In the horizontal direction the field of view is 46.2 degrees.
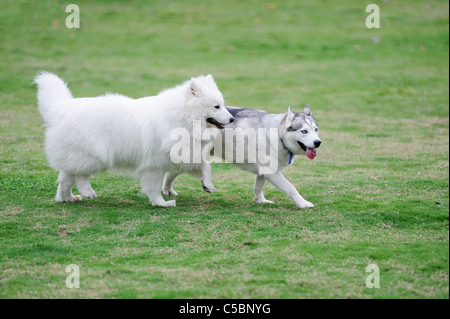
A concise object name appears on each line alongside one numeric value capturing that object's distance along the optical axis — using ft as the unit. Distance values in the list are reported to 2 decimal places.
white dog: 25.30
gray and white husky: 25.52
